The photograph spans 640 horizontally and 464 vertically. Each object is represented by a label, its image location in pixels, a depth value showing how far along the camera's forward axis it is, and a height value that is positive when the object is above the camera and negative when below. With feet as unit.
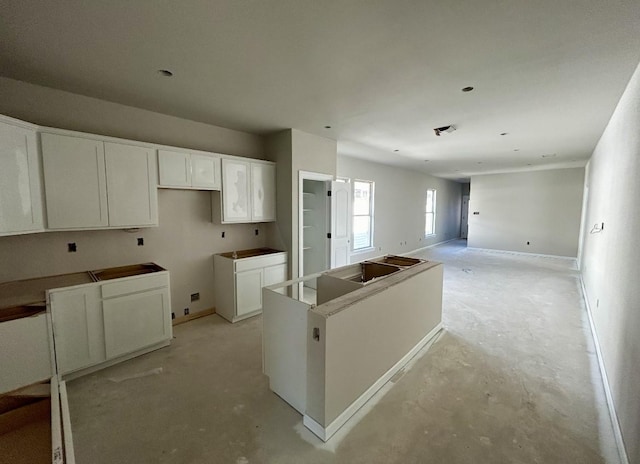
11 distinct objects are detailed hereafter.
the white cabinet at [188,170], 10.26 +1.64
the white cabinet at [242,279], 11.94 -3.15
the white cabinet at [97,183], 8.07 +0.89
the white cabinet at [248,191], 12.06 +0.96
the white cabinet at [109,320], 7.72 -3.45
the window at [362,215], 21.95 -0.27
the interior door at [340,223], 15.51 -0.65
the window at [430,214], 32.19 -0.24
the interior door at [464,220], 41.27 -1.27
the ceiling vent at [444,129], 12.46 +3.89
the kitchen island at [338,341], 5.97 -3.33
